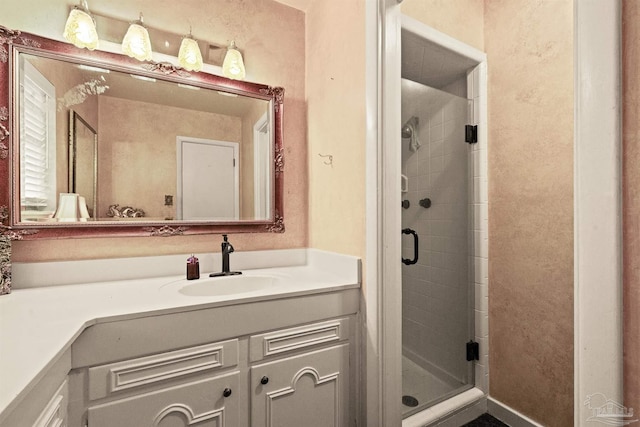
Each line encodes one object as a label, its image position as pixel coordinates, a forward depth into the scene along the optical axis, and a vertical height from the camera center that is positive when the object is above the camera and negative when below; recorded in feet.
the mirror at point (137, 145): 4.10 +1.07
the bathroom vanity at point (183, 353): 2.54 -1.50
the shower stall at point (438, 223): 5.98 -0.28
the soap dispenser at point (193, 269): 4.61 -0.89
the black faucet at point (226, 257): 4.98 -0.76
